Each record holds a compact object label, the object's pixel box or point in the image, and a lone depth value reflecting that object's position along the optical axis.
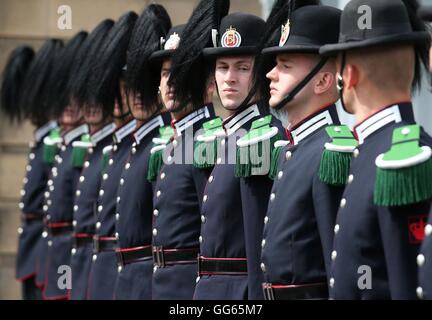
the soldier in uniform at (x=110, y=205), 15.10
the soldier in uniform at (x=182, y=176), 12.57
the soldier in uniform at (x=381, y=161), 8.04
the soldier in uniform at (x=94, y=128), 15.97
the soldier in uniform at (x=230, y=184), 11.20
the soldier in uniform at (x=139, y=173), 13.84
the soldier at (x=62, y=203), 18.61
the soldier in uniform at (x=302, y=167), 9.49
